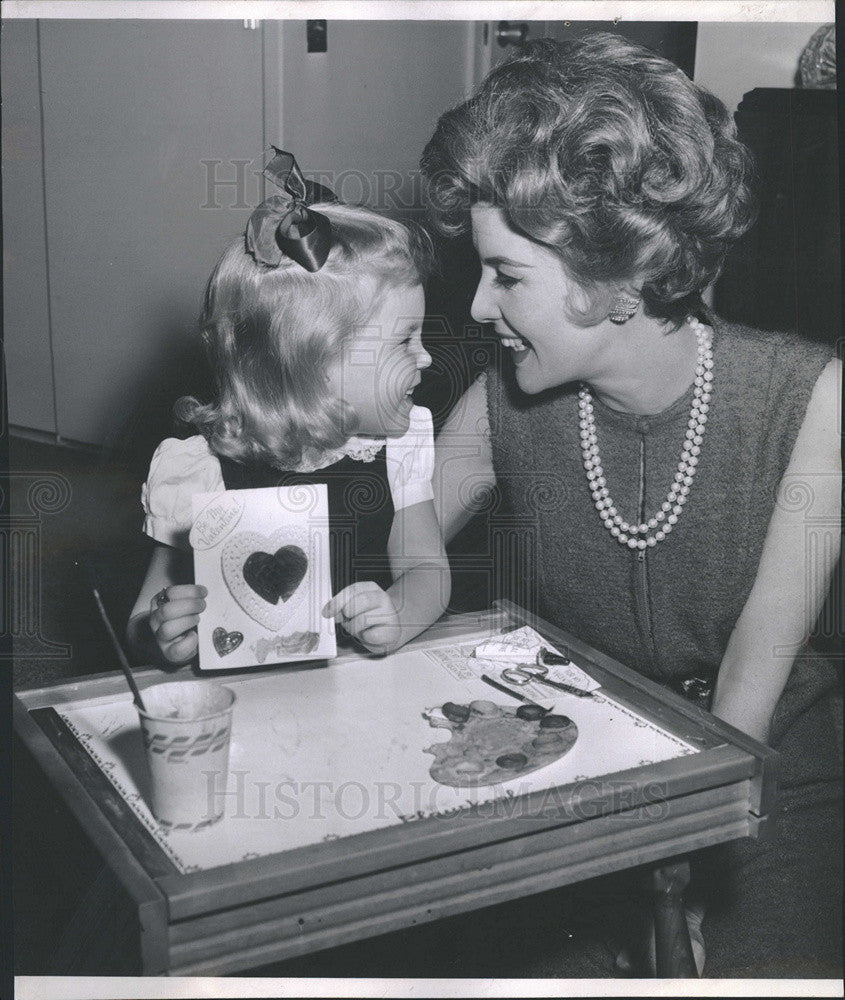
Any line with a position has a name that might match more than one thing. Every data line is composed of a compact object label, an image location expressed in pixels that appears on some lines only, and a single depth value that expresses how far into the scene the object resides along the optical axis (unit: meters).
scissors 0.95
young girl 1.09
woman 1.03
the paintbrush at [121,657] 0.73
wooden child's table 0.66
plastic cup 0.71
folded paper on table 0.96
